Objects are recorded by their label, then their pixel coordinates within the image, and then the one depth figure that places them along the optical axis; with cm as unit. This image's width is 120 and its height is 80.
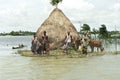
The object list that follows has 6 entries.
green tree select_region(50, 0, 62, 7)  1589
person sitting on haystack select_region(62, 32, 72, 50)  1386
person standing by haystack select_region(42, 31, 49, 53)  1379
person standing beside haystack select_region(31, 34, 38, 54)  1419
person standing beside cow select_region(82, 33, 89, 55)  1340
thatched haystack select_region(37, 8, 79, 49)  1531
